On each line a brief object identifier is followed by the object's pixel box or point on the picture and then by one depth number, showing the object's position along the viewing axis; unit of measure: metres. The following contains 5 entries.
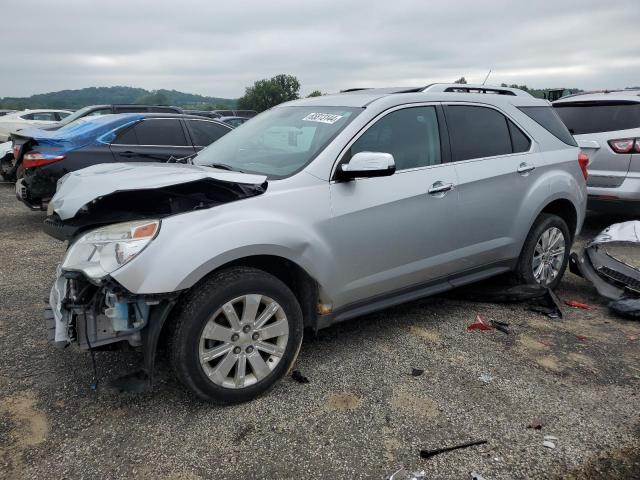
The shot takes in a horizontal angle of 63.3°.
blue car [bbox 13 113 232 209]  6.67
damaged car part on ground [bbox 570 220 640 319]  4.42
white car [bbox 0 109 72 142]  15.07
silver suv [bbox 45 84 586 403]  2.71
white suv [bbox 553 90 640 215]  6.53
